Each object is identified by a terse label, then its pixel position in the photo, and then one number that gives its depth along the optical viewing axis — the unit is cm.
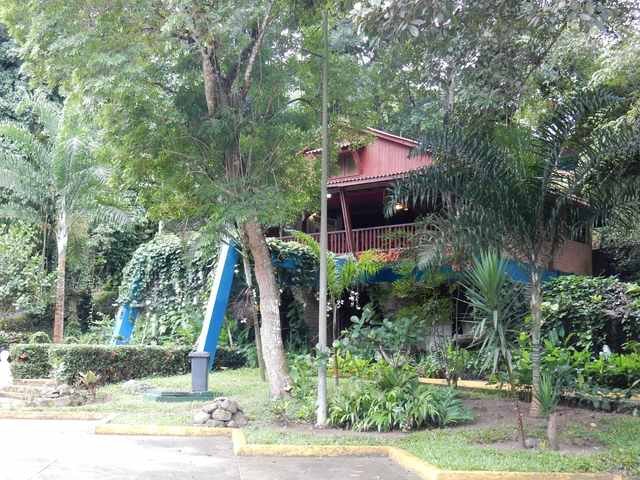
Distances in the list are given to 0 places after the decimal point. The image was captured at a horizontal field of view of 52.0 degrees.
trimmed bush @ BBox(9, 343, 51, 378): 1558
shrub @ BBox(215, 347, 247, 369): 1755
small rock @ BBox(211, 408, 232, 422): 1005
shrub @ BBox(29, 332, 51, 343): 1722
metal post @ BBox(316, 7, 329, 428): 977
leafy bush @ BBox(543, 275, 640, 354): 1280
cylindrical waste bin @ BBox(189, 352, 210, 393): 1262
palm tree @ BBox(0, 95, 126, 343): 1977
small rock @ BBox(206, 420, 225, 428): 999
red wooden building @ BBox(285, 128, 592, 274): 1825
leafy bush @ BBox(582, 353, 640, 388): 1070
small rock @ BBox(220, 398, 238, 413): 1012
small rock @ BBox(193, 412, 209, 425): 1009
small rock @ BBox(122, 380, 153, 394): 1360
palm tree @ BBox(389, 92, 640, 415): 909
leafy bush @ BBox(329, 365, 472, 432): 941
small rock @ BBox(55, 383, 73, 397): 1260
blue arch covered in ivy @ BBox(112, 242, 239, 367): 1541
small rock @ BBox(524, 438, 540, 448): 799
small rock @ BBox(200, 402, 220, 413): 1014
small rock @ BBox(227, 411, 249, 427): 1009
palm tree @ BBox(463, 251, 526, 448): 797
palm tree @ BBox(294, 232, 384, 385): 1421
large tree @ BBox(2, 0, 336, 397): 1010
